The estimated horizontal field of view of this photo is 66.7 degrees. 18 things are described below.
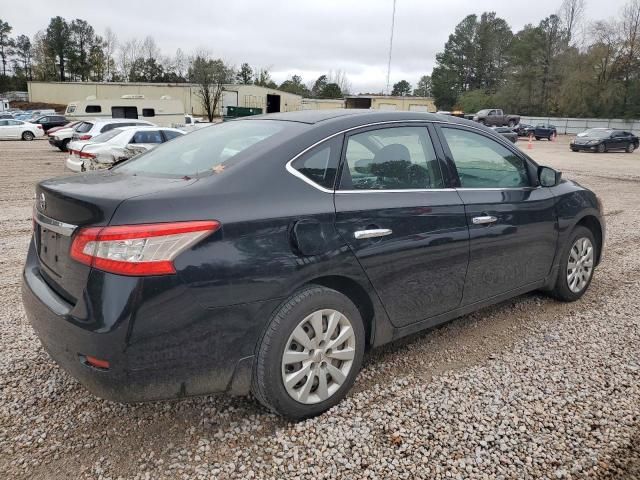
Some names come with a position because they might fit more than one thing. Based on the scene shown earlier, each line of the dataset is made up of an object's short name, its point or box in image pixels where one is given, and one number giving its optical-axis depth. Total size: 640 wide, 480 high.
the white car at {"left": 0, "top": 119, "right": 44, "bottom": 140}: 29.14
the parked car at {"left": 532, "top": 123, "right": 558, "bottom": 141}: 43.91
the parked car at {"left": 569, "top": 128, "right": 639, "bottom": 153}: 29.66
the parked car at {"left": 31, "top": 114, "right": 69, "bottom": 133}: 33.25
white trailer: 30.92
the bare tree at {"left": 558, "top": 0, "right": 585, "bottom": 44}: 67.00
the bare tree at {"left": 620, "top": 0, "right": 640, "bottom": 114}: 56.19
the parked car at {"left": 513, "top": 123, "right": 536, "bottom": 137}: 44.56
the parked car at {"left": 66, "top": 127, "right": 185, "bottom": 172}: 11.95
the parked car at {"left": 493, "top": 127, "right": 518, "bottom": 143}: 29.57
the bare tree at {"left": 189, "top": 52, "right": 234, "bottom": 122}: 52.29
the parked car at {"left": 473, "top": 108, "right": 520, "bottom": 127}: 43.56
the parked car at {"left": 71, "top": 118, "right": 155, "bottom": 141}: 17.11
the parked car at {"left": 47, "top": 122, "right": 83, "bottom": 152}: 21.66
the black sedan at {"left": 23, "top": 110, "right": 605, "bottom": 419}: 2.10
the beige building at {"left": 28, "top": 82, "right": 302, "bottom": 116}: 51.56
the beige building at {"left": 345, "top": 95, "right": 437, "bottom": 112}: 51.67
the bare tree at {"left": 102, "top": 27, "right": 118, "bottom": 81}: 82.85
